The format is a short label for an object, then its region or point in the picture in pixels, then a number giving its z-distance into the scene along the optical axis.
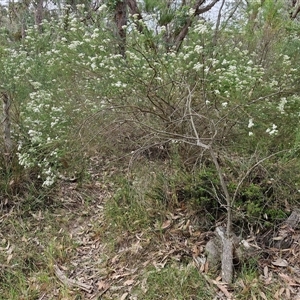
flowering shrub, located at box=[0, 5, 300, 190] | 3.52
